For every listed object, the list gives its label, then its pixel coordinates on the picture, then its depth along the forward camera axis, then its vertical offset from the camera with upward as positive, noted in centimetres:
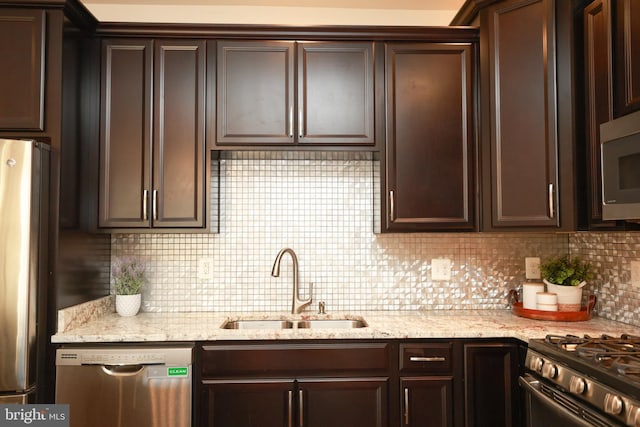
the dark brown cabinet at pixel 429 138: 238 +47
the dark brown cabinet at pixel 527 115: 217 +55
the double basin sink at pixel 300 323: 249 -53
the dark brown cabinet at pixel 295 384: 204 -71
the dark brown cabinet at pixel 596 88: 198 +62
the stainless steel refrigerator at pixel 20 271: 188 -18
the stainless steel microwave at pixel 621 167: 166 +23
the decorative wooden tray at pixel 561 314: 231 -45
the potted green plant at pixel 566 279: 233 -28
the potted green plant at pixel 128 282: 247 -30
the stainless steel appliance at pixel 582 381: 139 -52
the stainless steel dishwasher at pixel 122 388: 199 -70
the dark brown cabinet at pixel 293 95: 237 +70
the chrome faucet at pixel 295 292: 254 -36
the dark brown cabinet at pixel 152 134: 233 +48
